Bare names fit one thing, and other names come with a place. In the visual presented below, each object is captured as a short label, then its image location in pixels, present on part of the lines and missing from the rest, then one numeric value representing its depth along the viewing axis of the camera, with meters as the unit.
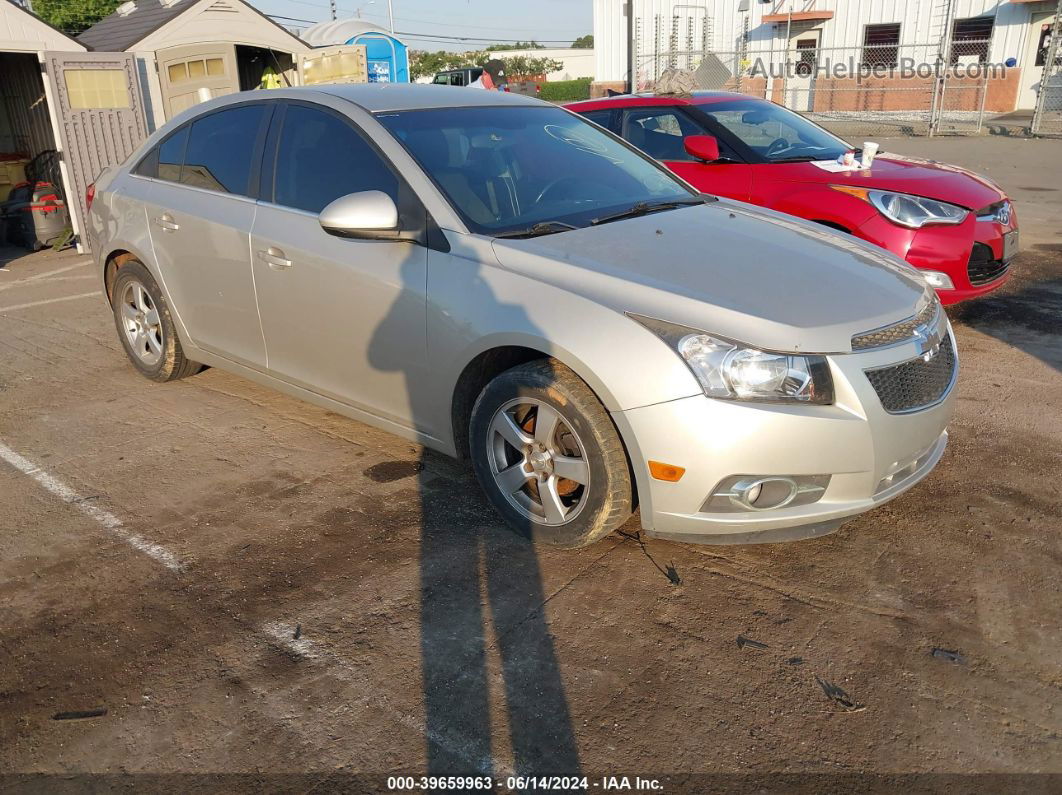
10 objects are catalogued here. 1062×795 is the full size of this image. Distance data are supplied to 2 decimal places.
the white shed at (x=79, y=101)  10.69
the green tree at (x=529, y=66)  65.19
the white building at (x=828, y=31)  26.83
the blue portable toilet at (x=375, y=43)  18.78
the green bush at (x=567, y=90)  46.94
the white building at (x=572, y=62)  69.44
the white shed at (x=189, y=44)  12.35
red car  5.76
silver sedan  3.00
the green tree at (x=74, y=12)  29.03
